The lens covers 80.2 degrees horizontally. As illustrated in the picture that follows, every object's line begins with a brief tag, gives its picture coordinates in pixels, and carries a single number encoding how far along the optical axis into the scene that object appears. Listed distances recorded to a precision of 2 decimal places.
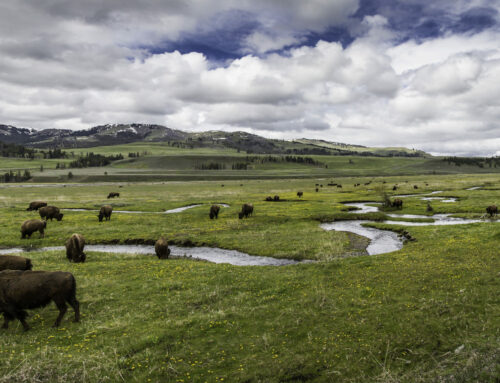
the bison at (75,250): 23.80
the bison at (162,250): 25.50
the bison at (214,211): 44.90
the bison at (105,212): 43.69
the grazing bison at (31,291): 12.24
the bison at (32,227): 33.25
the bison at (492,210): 39.56
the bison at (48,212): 42.97
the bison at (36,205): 54.09
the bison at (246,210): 44.88
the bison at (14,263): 17.83
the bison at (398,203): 50.03
